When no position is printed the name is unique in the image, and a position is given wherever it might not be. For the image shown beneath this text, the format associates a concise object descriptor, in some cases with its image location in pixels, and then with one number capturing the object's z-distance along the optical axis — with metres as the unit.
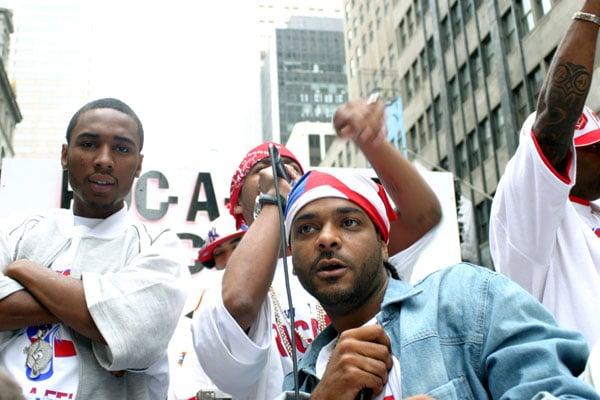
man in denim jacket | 1.83
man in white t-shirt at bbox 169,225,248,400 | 3.52
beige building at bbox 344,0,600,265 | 29.56
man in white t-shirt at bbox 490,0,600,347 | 2.76
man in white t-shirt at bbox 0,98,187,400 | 2.58
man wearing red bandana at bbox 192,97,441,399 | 2.51
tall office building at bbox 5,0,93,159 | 143.12
